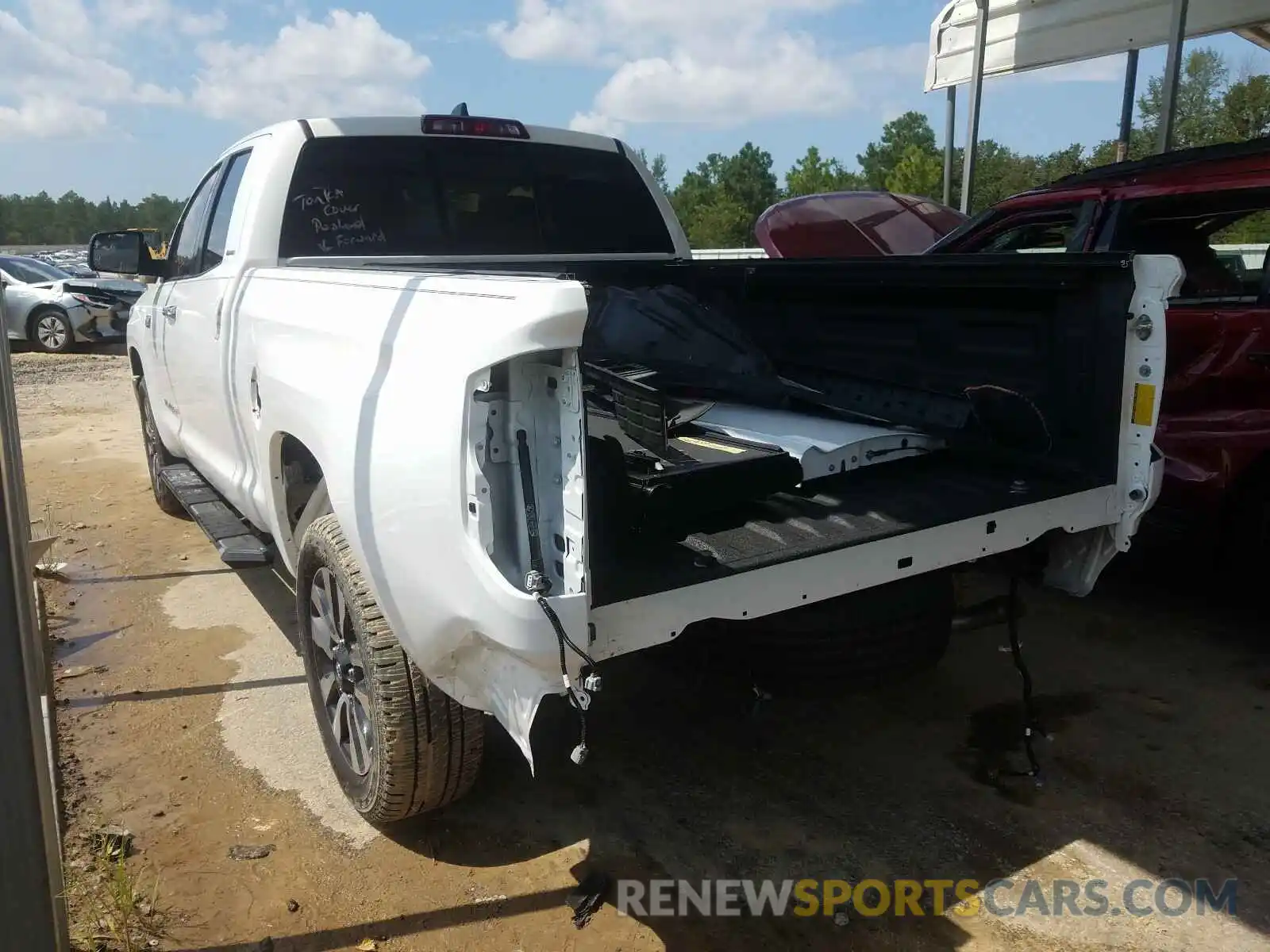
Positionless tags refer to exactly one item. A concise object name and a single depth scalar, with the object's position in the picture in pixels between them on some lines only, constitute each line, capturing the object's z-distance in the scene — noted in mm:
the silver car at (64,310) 15492
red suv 3869
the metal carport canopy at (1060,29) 9234
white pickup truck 2115
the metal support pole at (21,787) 1912
